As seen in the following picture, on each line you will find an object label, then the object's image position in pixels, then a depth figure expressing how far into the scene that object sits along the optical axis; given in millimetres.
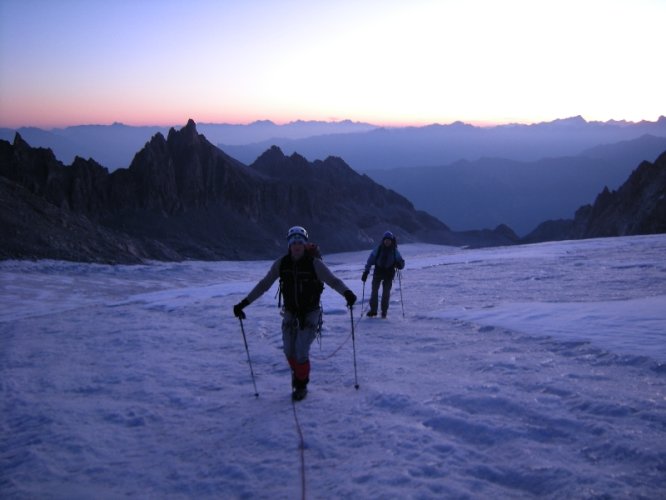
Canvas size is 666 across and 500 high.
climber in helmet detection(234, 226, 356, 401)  7438
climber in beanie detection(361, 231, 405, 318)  13430
